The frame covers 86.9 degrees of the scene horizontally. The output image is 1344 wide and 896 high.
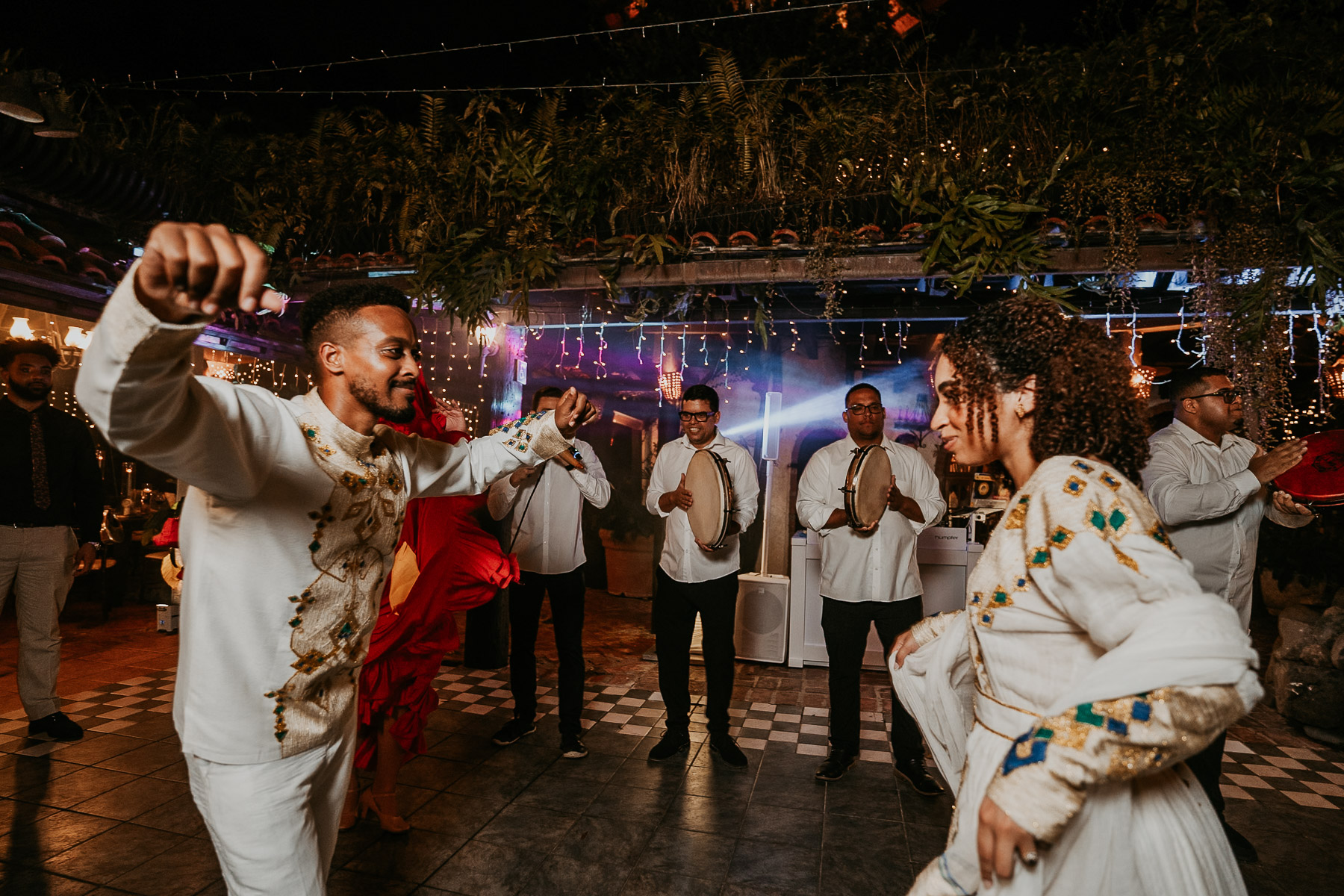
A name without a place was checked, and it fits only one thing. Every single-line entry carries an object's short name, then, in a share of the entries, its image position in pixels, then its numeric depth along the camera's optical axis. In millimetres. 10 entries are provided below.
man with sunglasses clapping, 3287
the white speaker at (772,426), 7703
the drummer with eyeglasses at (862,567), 4066
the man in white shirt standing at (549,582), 4328
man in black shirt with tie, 4266
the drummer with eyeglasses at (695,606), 4258
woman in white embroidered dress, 1132
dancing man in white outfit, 1411
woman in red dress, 3229
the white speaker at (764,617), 6301
